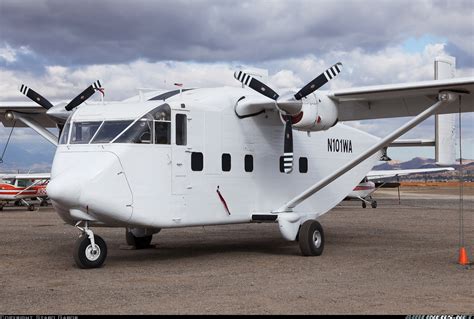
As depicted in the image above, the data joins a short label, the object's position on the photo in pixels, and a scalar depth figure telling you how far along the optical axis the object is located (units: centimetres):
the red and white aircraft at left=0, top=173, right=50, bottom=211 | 3575
